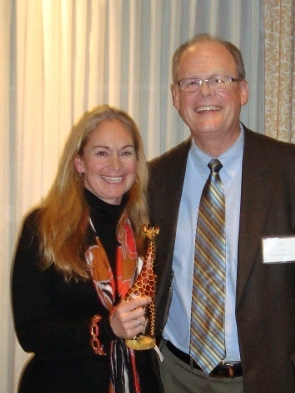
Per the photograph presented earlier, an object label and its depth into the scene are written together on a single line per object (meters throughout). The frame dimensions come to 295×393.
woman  1.81
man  1.91
